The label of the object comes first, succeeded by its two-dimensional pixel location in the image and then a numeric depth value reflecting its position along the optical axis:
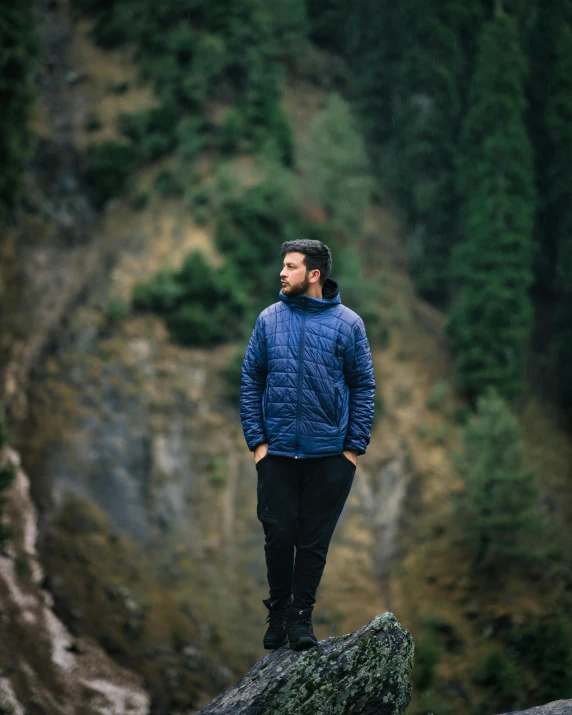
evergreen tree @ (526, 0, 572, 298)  27.42
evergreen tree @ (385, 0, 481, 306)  27.20
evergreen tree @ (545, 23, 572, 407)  25.70
